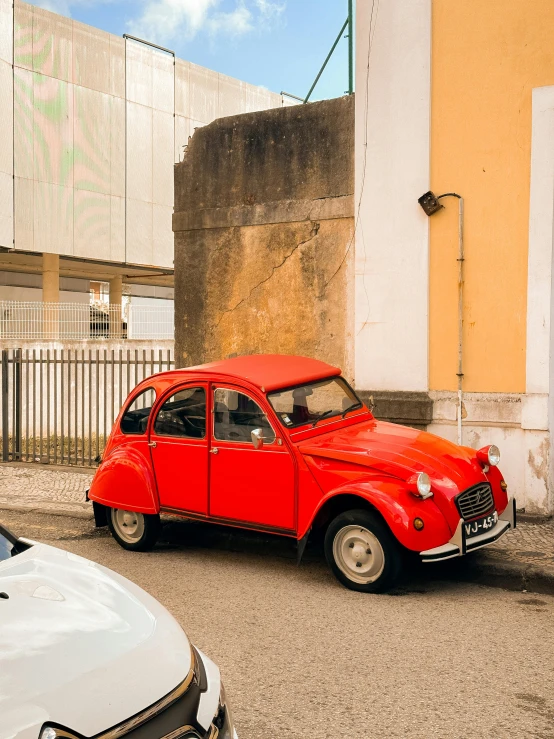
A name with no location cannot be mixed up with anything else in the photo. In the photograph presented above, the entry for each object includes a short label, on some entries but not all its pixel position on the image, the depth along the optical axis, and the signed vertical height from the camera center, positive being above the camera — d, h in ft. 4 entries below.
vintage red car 19.06 -2.81
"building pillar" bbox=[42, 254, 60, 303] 101.71 +10.52
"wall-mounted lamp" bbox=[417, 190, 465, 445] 29.22 +3.32
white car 7.22 -2.98
